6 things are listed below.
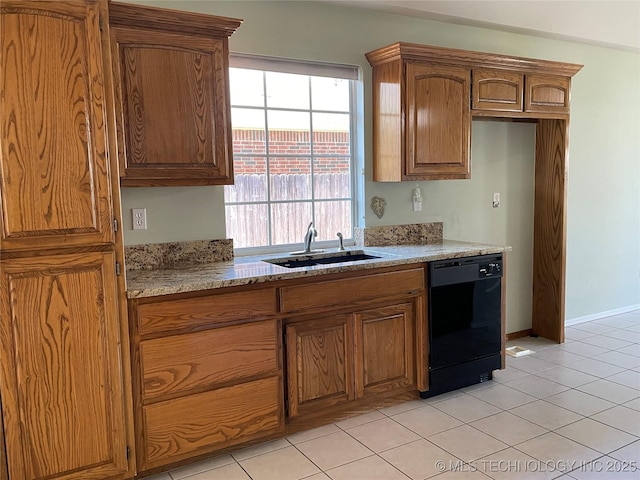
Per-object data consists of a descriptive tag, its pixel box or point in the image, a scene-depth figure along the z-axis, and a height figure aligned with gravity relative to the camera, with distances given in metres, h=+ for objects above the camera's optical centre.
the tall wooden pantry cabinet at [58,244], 1.99 -0.19
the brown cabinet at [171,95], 2.48 +0.48
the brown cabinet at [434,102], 3.26 +0.56
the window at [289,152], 3.24 +0.26
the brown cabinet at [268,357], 2.36 -0.83
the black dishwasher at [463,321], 3.14 -0.81
